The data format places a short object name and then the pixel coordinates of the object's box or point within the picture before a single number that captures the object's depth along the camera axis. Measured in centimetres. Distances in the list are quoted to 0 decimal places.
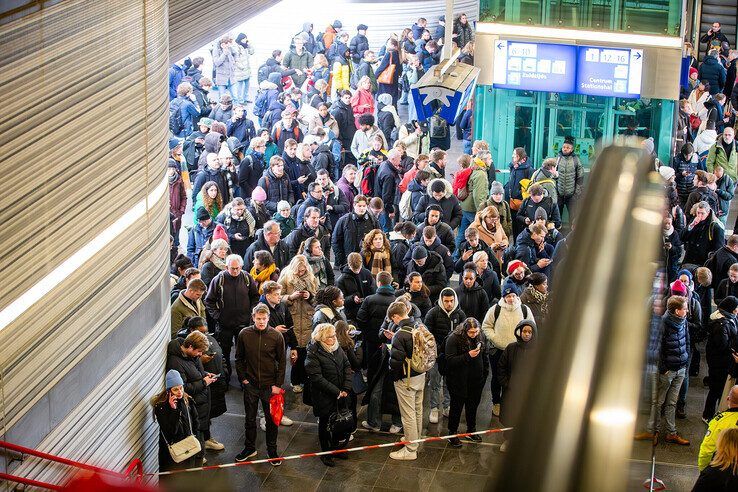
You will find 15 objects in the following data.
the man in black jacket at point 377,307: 1205
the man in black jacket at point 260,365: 1070
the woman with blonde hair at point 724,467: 805
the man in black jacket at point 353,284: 1290
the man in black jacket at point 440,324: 1169
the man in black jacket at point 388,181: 1728
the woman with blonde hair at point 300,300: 1218
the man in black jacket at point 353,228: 1520
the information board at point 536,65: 1967
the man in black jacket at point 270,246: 1390
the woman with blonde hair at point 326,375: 1066
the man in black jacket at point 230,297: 1239
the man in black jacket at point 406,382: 1087
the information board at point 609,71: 1966
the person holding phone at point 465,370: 1104
